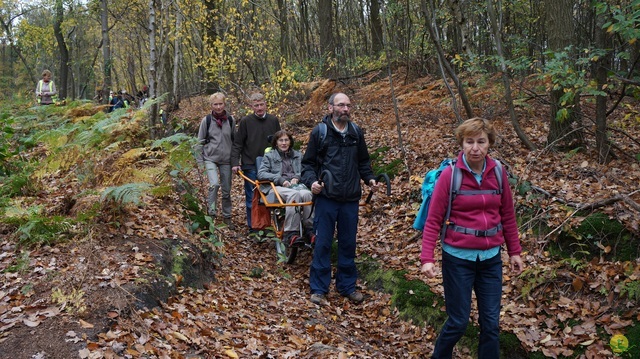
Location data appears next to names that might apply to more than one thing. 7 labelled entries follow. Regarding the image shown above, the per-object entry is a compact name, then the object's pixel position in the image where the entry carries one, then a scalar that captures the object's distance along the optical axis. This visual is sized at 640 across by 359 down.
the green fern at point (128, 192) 5.30
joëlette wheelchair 7.42
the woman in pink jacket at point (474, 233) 4.10
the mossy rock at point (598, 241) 5.79
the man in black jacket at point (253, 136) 8.78
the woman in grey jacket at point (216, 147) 8.69
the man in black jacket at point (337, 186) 6.26
